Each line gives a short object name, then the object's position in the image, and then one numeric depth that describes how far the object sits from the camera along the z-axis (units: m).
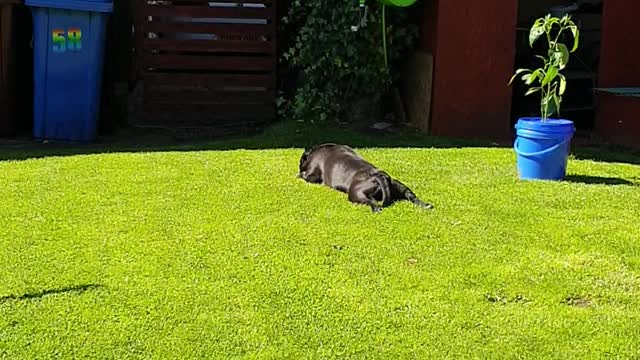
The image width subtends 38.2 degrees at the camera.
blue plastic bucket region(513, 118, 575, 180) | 5.77
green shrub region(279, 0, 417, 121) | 8.27
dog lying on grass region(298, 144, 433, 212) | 5.24
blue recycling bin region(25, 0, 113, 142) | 8.12
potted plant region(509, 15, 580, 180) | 5.78
